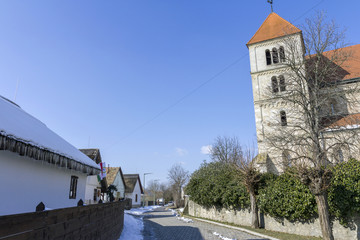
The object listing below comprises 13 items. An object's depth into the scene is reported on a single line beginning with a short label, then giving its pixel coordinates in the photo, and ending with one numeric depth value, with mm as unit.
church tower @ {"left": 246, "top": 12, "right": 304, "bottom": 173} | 25359
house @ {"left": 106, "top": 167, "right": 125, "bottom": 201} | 41341
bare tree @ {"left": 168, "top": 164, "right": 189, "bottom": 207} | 50844
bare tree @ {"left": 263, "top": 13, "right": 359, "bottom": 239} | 11297
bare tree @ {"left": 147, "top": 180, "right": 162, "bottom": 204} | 113038
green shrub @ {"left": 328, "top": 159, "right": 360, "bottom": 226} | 11156
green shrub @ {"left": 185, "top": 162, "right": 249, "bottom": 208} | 18109
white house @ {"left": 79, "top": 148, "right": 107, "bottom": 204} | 27770
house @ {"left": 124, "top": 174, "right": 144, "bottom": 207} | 50062
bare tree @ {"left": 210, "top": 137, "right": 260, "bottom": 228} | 16016
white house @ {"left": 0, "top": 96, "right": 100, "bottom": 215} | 7088
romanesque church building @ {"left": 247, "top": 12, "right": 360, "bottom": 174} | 23578
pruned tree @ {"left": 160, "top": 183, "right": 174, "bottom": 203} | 83181
